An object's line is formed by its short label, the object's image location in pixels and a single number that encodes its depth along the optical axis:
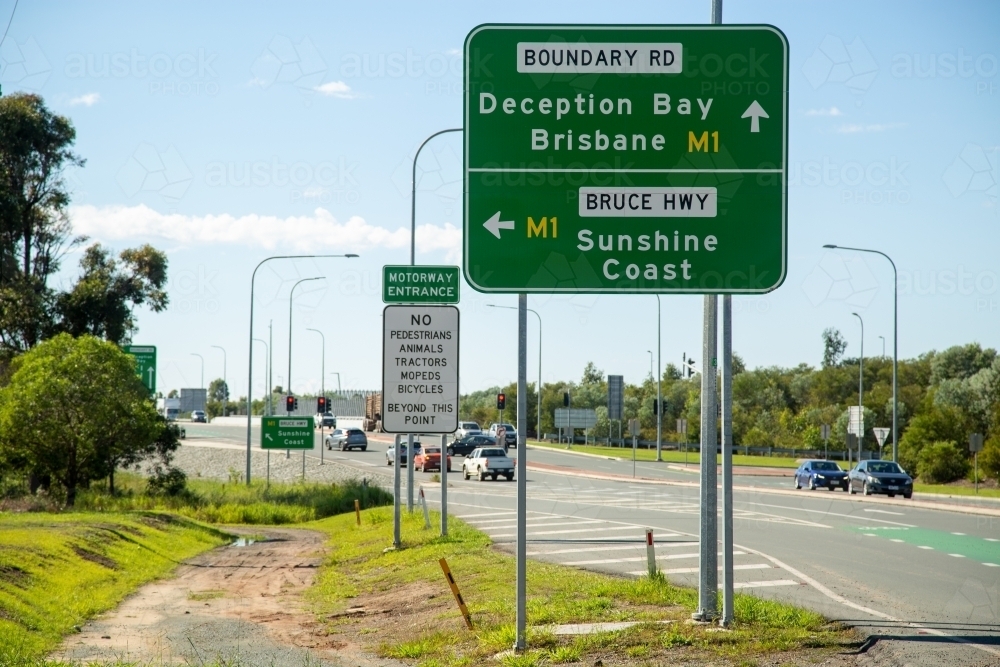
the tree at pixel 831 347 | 177.25
